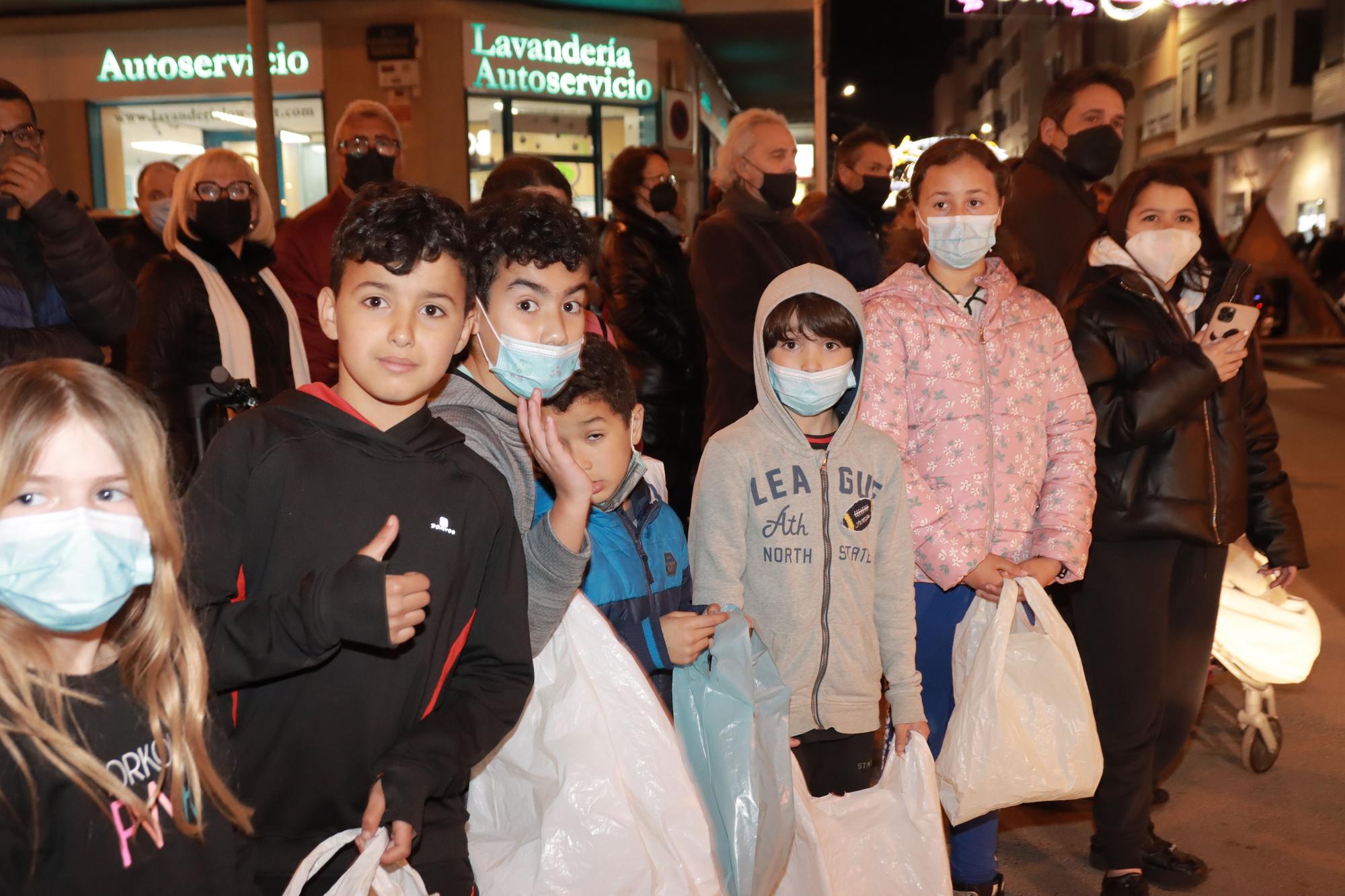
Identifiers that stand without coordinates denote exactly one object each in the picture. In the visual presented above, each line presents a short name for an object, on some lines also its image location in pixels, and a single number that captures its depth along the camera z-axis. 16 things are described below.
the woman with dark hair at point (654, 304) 5.29
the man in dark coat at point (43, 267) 3.05
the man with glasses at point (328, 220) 5.05
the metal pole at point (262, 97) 9.60
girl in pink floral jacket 3.31
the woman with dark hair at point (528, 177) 4.21
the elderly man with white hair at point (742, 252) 4.77
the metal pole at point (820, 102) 15.26
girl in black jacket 3.56
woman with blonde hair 4.30
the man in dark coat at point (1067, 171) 4.62
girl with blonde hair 1.52
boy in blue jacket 2.65
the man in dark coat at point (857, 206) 5.88
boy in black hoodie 1.80
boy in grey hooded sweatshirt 2.98
